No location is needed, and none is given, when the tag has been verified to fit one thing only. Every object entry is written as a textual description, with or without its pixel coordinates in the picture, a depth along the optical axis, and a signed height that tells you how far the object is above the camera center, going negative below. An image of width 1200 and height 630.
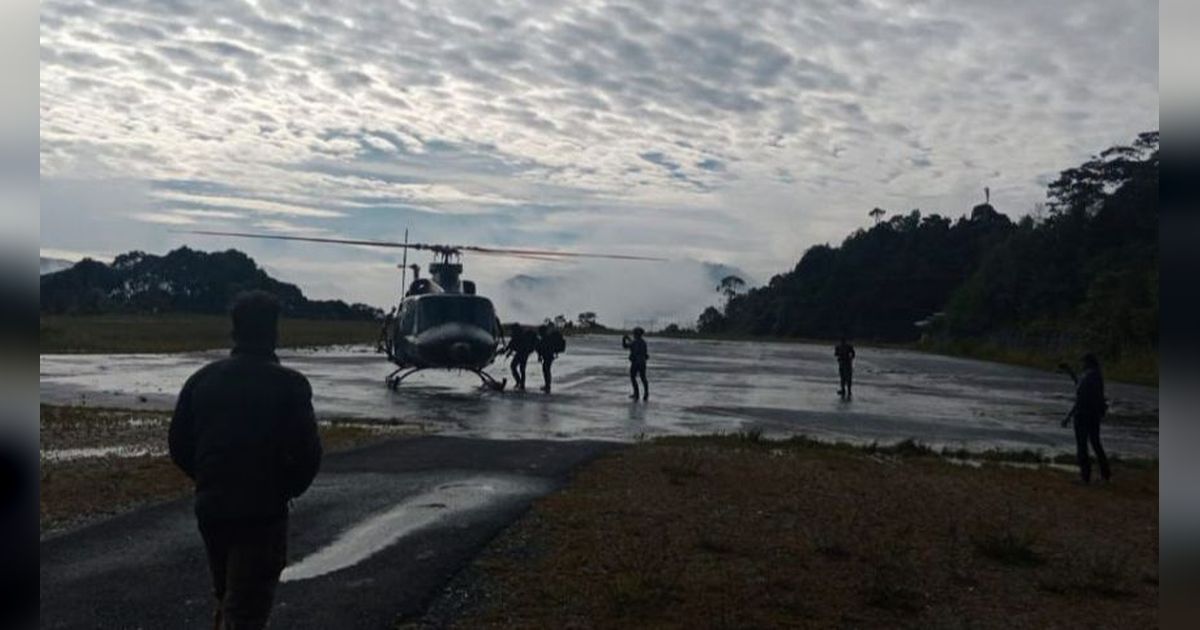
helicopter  25.69 -0.47
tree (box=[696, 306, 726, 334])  163.05 -1.14
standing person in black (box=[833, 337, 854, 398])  28.19 -1.24
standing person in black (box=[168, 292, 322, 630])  4.68 -0.63
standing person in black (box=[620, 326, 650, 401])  25.17 -1.03
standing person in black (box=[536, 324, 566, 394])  26.69 -0.90
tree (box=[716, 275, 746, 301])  176.88 +4.66
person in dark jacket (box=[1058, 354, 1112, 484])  14.50 -1.27
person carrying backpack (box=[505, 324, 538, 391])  27.47 -0.88
